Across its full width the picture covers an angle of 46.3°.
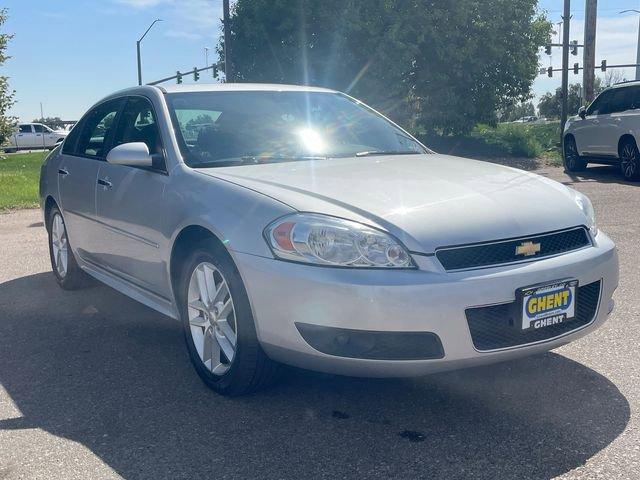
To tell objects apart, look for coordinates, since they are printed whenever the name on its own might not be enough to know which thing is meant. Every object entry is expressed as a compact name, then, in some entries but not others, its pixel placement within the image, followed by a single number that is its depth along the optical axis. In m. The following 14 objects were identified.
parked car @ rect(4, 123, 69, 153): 43.00
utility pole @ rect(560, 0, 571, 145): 25.19
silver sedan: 3.09
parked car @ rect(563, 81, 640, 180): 13.36
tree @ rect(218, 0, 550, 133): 22.83
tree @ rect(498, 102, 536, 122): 26.38
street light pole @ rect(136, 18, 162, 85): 40.68
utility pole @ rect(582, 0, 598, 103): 20.91
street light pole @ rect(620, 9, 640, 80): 46.76
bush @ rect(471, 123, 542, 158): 21.89
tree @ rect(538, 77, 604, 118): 77.88
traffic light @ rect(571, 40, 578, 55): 48.42
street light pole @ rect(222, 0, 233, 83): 25.69
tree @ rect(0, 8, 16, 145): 17.08
